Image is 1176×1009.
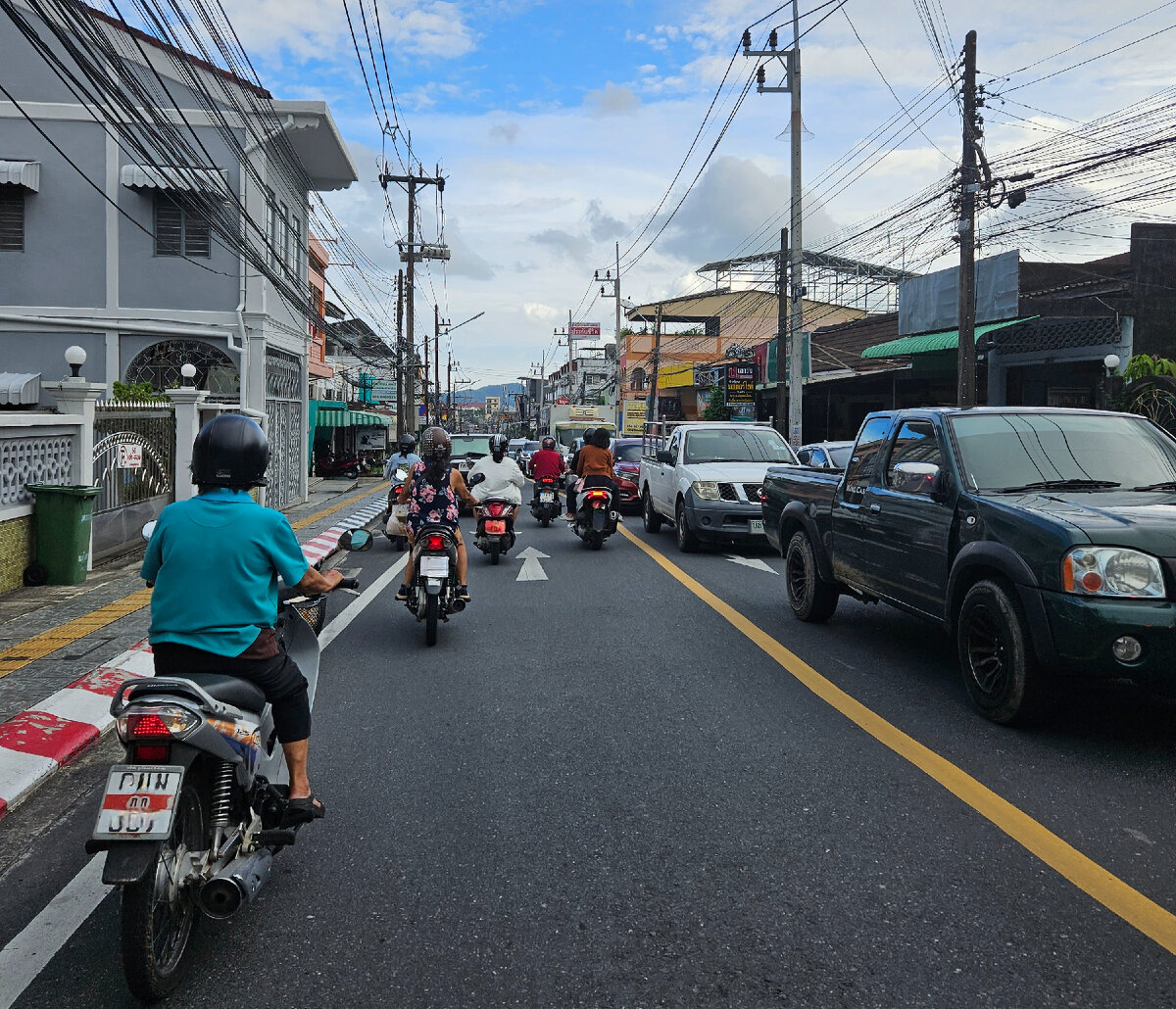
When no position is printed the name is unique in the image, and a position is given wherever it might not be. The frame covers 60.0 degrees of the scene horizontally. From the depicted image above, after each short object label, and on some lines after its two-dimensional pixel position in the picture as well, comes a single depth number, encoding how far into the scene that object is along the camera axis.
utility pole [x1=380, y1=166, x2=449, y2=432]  39.09
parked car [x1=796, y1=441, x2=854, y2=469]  16.55
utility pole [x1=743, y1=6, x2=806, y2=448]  24.12
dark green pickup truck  4.87
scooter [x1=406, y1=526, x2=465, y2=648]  7.95
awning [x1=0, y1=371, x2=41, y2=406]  17.20
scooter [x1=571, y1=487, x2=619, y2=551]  14.35
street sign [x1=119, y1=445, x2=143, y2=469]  13.11
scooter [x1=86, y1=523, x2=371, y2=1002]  2.85
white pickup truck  13.70
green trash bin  10.70
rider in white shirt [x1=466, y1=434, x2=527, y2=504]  12.20
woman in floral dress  8.71
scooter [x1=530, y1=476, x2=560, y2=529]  17.92
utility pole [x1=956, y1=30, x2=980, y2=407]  17.30
